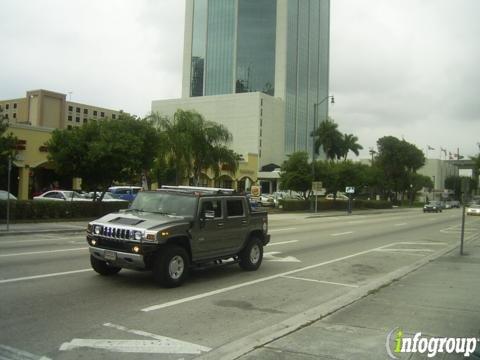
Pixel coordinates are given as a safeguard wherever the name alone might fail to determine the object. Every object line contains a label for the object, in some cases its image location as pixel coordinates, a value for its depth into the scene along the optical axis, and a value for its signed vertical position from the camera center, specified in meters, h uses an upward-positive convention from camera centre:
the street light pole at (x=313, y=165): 48.72 +5.80
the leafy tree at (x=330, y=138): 90.38 +10.05
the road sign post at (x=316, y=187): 47.18 +0.80
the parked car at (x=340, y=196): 74.88 +0.02
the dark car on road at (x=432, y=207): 63.97 -1.00
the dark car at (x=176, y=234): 9.28 -0.79
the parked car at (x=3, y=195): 26.14 -0.38
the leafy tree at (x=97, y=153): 26.89 +1.90
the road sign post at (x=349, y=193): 51.84 +0.37
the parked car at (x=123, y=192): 39.55 -0.08
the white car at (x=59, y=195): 32.28 -0.36
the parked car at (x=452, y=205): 90.94 -0.98
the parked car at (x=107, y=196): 33.90 -0.42
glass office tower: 128.25 +35.31
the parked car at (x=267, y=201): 50.97 -0.63
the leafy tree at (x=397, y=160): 89.19 +6.43
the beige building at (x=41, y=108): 121.56 +19.12
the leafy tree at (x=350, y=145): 93.41 +9.25
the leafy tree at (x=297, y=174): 51.31 +2.11
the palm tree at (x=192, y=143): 37.50 +3.65
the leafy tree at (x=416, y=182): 93.94 +3.08
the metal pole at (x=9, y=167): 20.52 +0.78
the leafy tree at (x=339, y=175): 55.25 +2.35
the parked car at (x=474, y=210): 52.90 -1.01
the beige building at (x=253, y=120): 118.88 +17.11
